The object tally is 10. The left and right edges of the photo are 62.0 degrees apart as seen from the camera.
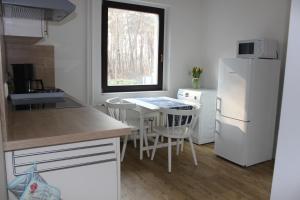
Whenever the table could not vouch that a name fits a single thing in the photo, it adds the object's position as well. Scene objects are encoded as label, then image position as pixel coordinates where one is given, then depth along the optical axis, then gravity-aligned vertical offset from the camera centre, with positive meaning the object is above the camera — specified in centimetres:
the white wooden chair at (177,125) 286 -73
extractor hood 137 +34
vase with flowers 420 -16
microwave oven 302 +25
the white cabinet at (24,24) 194 +32
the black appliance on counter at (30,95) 204 -28
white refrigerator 299 -49
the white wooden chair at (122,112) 309 -61
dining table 315 -50
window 371 +29
